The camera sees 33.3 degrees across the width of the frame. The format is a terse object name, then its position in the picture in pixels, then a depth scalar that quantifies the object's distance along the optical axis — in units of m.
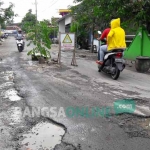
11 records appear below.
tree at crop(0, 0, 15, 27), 30.62
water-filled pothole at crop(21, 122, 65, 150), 3.23
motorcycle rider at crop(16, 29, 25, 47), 17.52
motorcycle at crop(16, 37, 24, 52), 17.48
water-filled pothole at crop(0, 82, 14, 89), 6.68
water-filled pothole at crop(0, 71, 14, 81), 7.78
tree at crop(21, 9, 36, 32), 70.89
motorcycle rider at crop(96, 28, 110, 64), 8.20
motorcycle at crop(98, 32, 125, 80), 7.48
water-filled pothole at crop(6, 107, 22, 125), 4.14
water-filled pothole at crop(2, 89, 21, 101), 5.49
